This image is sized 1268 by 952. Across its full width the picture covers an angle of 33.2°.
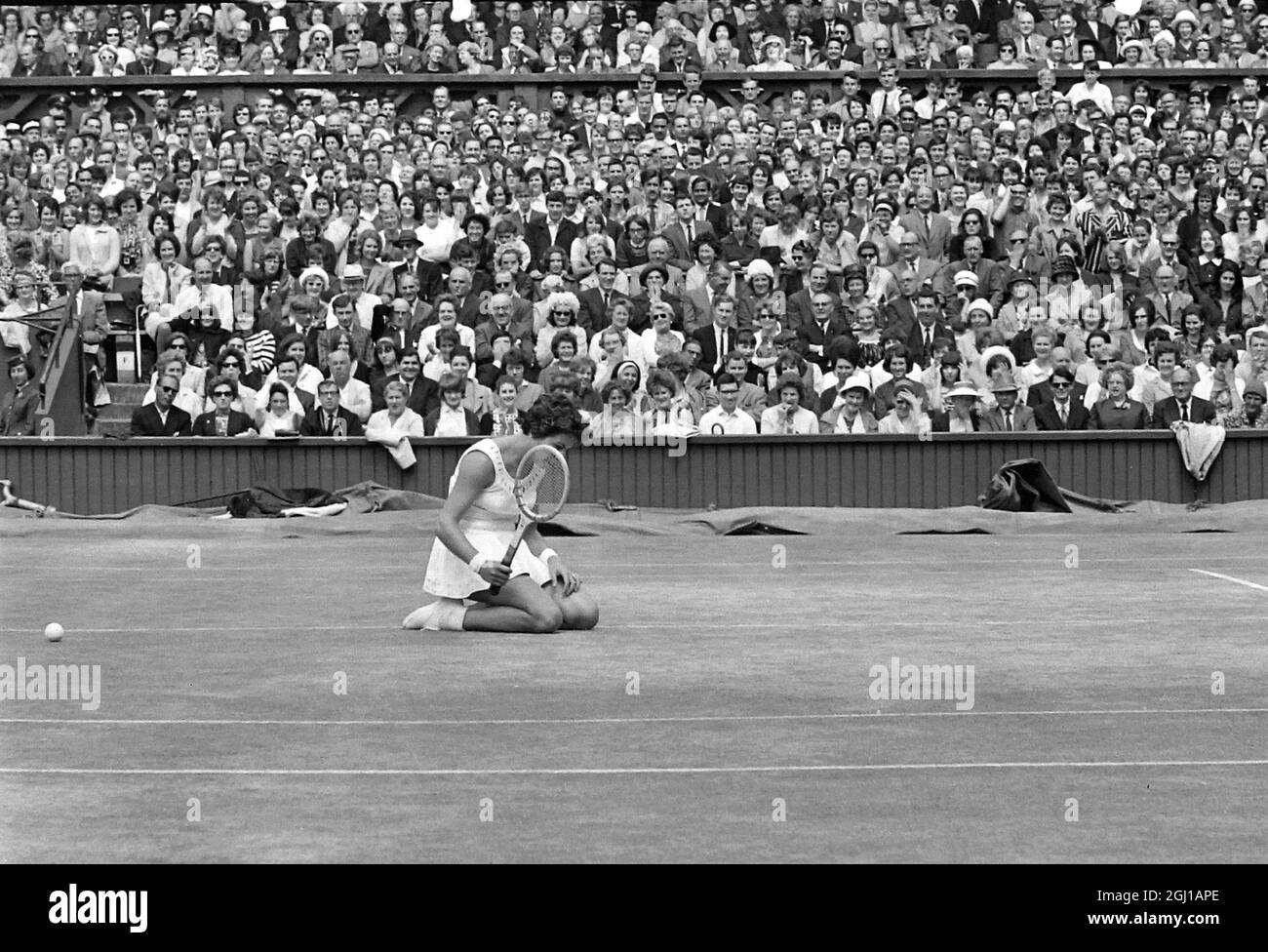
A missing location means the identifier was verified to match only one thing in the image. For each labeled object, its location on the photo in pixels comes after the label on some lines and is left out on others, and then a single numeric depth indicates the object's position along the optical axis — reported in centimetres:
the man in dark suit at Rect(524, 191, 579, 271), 2514
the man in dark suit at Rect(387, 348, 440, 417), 2250
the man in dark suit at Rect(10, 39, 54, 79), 3162
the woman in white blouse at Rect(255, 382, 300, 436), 2231
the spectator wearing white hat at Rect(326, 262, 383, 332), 2389
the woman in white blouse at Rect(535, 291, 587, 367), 2328
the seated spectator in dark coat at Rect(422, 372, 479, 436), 2220
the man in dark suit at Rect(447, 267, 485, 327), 2389
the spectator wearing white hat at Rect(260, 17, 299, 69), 3144
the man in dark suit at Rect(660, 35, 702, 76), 3009
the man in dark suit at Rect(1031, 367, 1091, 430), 2230
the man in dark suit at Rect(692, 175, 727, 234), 2558
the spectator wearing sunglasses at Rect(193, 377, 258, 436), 2231
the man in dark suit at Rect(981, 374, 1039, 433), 2238
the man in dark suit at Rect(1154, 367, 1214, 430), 2214
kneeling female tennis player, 1182
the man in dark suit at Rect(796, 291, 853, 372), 2331
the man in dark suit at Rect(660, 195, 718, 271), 2483
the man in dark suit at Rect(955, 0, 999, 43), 3098
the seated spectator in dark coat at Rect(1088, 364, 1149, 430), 2222
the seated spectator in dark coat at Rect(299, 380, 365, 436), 2228
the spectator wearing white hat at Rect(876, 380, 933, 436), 2214
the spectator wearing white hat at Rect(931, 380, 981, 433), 2225
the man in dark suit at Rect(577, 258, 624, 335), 2355
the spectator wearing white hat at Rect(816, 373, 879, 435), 2231
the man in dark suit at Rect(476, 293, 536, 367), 2339
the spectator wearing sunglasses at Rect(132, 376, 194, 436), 2245
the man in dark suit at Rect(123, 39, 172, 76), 3131
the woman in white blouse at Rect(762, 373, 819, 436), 2230
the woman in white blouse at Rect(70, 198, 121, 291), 2542
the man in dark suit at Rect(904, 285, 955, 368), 2339
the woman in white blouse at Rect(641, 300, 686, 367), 2327
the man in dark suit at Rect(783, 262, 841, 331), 2378
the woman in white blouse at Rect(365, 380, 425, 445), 2192
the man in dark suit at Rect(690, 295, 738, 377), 2361
